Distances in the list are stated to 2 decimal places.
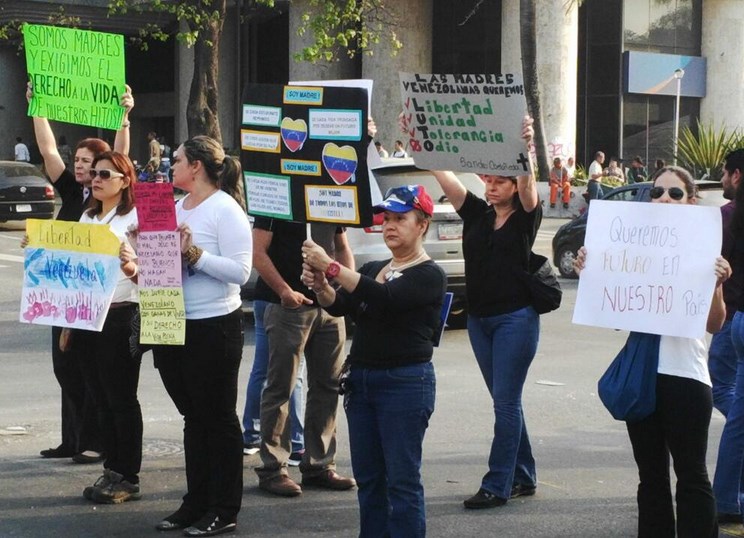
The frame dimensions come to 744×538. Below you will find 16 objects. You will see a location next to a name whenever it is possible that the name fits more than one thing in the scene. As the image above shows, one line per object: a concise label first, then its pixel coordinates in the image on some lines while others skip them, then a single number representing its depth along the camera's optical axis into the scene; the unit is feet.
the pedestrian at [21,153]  219.86
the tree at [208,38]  145.78
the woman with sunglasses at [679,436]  26.62
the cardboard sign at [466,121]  31.31
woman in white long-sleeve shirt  31.49
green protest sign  37.64
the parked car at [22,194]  141.07
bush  143.86
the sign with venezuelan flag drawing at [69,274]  34.57
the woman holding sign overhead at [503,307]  34.11
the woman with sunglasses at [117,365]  34.41
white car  63.71
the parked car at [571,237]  94.60
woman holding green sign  38.24
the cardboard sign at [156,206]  31.10
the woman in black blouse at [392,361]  26.70
